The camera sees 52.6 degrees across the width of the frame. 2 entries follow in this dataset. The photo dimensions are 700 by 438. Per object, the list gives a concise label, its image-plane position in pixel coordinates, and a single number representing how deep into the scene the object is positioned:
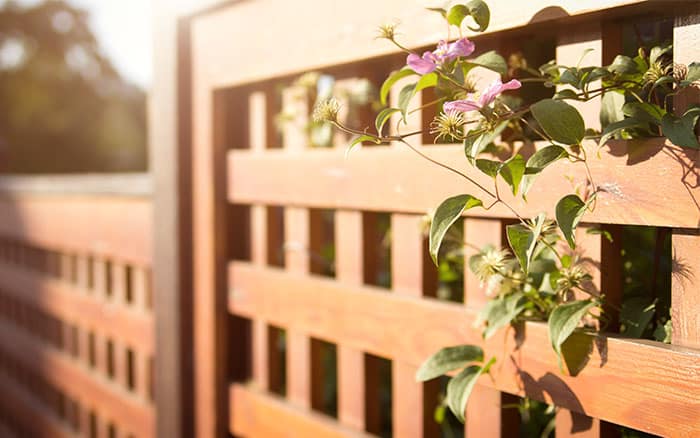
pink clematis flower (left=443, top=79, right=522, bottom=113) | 0.67
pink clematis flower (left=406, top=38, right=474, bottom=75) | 0.71
